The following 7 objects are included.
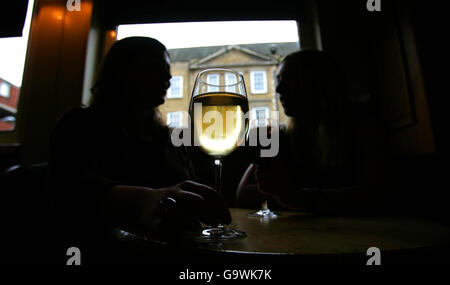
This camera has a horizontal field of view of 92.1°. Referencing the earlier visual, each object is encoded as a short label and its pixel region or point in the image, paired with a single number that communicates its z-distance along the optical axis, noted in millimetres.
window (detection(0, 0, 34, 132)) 2553
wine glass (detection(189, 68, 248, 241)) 518
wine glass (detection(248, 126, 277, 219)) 734
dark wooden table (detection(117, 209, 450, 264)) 295
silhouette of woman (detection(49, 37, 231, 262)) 439
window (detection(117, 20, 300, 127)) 2805
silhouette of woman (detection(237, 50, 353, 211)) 1320
